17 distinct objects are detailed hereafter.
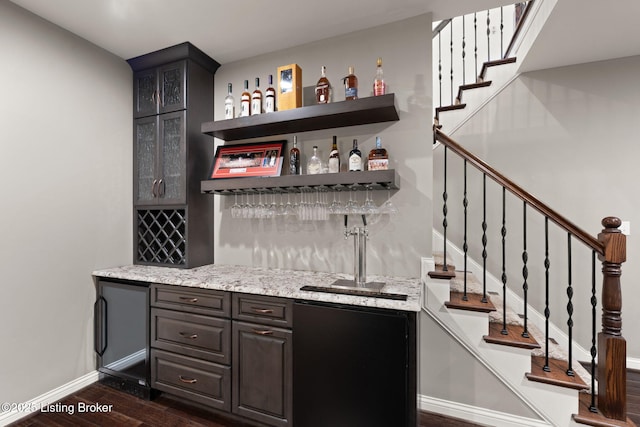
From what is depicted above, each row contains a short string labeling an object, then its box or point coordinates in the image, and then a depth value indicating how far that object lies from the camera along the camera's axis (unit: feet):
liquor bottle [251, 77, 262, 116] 7.86
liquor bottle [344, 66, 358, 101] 6.99
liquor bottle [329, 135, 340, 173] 7.20
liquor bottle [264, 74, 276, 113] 7.66
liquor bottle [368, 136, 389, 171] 6.72
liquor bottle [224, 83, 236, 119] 8.17
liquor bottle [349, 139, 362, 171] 6.86
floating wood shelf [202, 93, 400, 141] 6.48
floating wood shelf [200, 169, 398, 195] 6.40
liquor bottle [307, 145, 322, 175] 7.32
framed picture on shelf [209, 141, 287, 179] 8.01
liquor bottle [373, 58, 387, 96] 6.75
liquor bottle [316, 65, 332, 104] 7.22
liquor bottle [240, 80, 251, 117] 8.03
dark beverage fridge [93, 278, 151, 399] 7.34
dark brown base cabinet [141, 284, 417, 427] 5.09
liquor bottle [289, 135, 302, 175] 7.69
